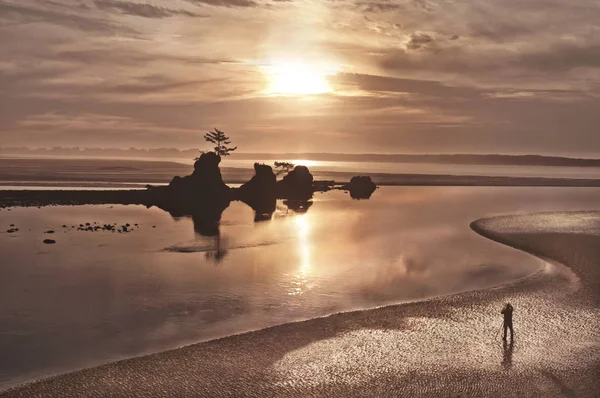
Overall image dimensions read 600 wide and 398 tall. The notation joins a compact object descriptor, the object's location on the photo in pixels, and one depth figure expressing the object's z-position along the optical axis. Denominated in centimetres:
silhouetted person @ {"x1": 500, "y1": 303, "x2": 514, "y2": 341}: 2488
